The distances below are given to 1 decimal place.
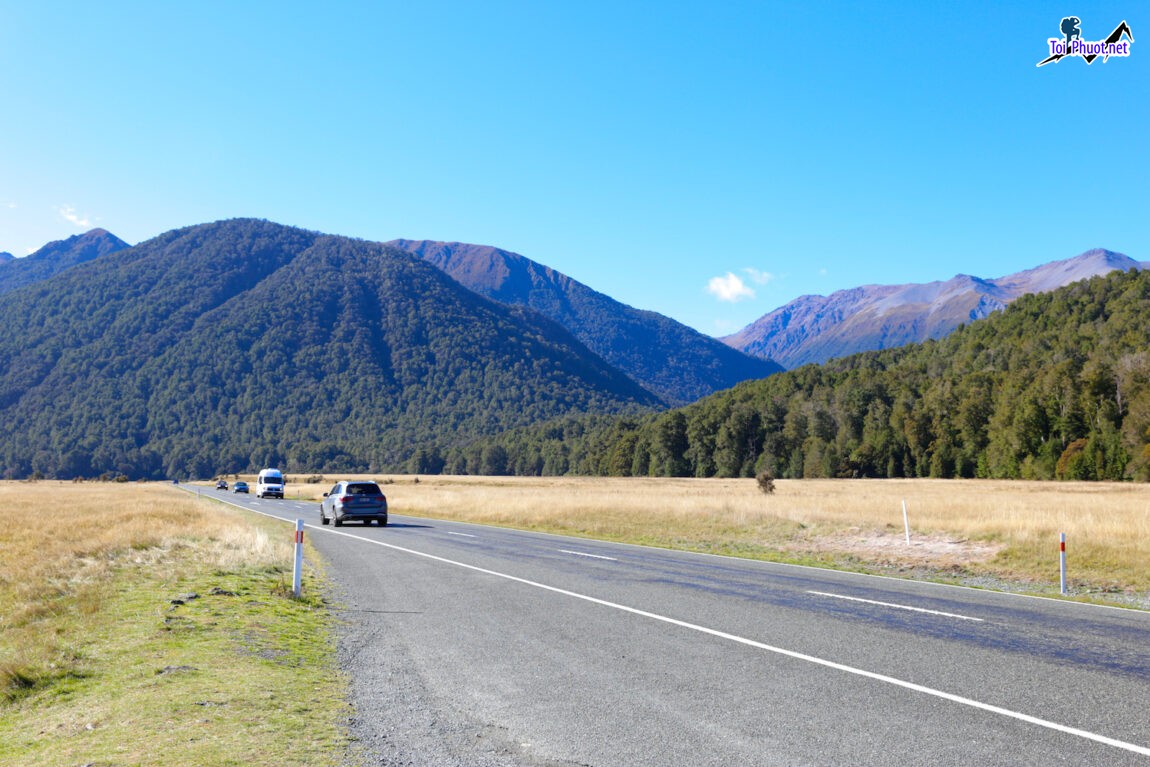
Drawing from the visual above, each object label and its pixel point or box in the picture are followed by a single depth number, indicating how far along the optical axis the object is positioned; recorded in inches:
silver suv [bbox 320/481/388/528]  1255.5
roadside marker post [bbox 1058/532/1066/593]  591.1
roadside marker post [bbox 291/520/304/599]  504.7
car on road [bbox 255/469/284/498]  2485.2
